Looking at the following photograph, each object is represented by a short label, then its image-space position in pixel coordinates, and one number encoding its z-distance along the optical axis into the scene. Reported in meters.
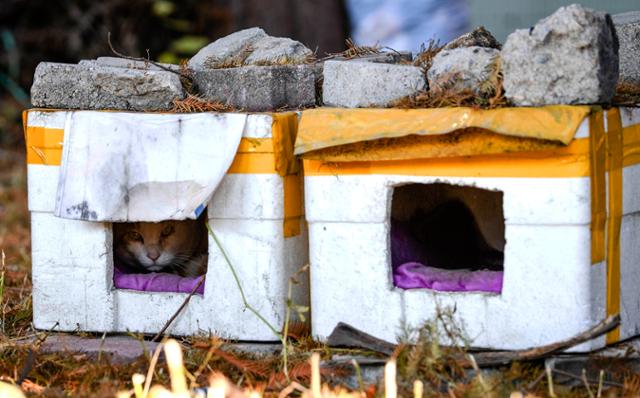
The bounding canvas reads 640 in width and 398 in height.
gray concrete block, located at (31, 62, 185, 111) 7.22
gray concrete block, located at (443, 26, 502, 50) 7.13
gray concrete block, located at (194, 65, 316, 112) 7.18
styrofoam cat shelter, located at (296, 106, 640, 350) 6.08
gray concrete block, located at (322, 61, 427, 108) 6.78
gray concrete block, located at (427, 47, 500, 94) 6.55
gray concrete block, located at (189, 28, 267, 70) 7.77
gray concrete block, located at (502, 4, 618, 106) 6.13
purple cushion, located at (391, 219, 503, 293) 6.56
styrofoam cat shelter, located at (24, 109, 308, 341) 6.85
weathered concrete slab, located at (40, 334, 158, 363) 6.62
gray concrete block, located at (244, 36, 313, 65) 7.55
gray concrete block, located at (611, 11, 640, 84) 7.57
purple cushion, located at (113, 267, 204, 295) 7.36
